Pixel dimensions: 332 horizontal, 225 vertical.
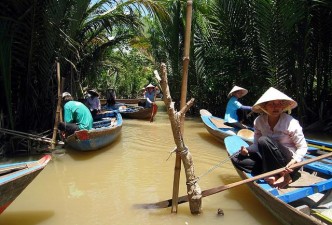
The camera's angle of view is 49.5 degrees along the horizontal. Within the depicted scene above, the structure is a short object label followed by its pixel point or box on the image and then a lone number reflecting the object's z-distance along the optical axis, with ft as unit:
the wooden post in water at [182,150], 12.82
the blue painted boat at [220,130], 24.32
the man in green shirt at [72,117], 23.20
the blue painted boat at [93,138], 21.80
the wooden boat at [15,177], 11.23
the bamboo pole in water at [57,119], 22.70
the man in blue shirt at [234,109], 25.67
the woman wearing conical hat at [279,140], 12.68
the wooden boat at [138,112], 43.18
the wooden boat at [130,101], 64.28
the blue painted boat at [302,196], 10.29
